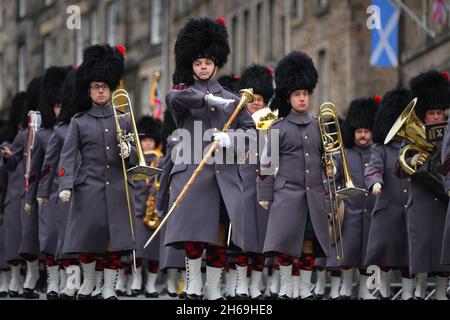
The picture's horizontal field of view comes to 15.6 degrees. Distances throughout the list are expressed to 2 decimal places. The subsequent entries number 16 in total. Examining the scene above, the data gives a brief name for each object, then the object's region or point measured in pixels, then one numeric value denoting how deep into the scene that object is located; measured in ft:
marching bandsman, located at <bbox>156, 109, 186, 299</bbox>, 50.88
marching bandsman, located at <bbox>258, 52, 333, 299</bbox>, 50.08
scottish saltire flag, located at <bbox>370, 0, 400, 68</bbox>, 96.07
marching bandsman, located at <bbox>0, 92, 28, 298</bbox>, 63.72
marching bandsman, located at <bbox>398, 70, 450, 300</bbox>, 52.70
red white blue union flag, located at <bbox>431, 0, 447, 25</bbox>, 92.99
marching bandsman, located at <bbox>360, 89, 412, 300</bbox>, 57.06
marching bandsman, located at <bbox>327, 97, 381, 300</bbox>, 60.90
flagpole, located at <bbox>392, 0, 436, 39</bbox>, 94.64
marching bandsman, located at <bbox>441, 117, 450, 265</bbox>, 47.75
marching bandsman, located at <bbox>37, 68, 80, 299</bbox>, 52.95
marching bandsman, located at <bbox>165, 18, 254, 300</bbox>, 47.09
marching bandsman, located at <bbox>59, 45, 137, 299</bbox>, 50.19
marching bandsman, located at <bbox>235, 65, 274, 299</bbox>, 54.08
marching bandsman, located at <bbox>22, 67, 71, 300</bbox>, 57.36
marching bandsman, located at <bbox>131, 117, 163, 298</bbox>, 68.13
